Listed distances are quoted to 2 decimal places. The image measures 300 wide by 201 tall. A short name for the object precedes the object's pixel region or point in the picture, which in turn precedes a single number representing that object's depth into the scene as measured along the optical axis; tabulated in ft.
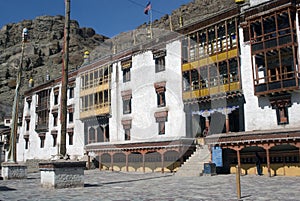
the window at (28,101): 182.35
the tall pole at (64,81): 58.59
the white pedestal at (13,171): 83.97
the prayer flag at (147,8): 119.14
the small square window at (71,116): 153.09
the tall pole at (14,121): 85.40
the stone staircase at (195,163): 86.20
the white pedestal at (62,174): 56.24
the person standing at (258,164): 83.97
